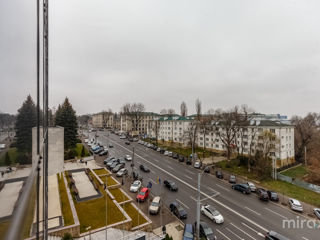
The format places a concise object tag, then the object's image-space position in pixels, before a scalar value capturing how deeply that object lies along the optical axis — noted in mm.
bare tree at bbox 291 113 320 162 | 37125
